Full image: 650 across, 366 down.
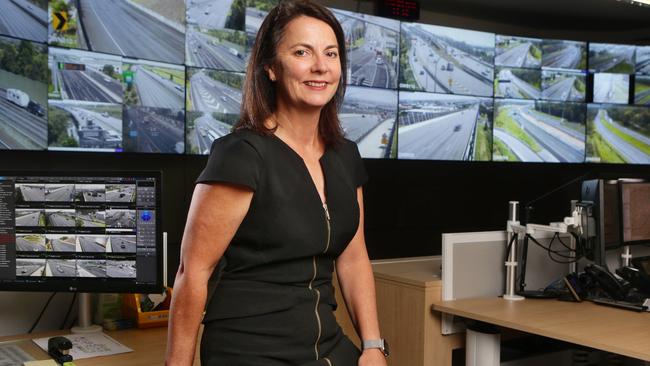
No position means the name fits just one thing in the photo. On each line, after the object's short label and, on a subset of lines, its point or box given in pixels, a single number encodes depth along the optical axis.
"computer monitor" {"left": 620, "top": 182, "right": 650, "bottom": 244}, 2.72
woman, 1.23
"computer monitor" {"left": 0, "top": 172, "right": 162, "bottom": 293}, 1.94
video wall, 2.60
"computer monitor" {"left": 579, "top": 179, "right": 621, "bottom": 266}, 2.60
